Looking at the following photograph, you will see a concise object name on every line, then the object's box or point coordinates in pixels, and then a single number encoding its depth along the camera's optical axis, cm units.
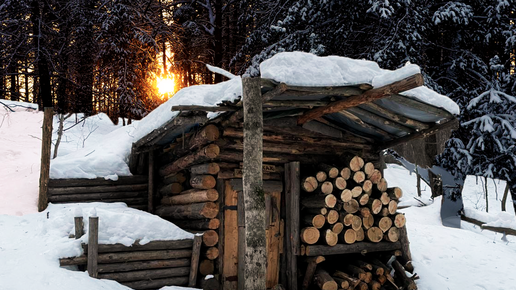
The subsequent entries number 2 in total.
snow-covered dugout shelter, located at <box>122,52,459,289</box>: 649
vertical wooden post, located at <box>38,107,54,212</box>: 941
